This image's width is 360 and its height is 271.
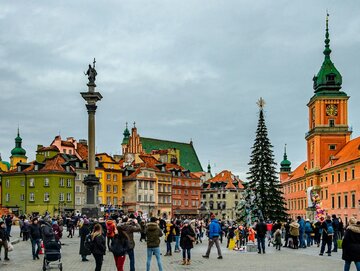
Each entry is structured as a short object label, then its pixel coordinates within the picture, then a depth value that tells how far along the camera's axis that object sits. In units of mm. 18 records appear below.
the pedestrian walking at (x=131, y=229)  15536
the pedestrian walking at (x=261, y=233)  26594
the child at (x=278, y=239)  30297
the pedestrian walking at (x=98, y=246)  15016
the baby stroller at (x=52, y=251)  17047
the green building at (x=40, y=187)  85000
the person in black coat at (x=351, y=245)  13969
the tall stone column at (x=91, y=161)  41969
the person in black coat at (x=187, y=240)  21109
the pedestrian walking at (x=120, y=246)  15219
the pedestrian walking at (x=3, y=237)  20203
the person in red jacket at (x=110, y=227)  21005
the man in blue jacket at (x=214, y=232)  23000
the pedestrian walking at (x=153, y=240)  16781
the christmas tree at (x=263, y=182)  65125
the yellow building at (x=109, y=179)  95125
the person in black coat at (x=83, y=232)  23180
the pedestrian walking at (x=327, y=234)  25297
